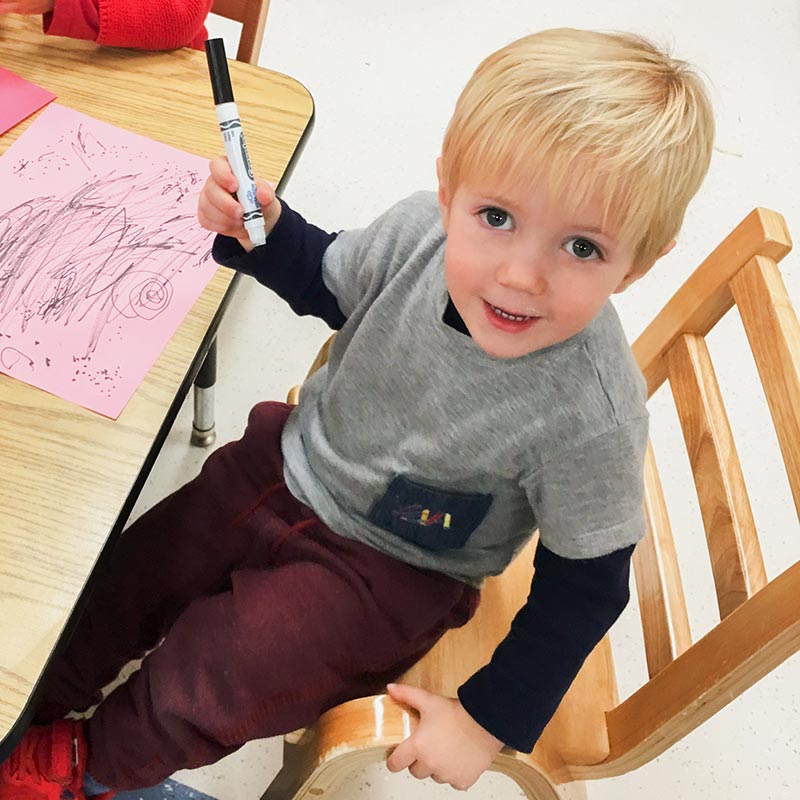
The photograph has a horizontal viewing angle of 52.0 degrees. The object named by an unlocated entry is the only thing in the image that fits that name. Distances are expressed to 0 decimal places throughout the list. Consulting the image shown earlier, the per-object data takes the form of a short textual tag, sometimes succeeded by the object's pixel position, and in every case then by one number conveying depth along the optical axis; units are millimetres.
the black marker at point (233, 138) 568
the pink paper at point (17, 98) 747
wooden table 495
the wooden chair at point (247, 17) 965
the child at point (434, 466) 525
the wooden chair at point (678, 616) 604
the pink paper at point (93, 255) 611
